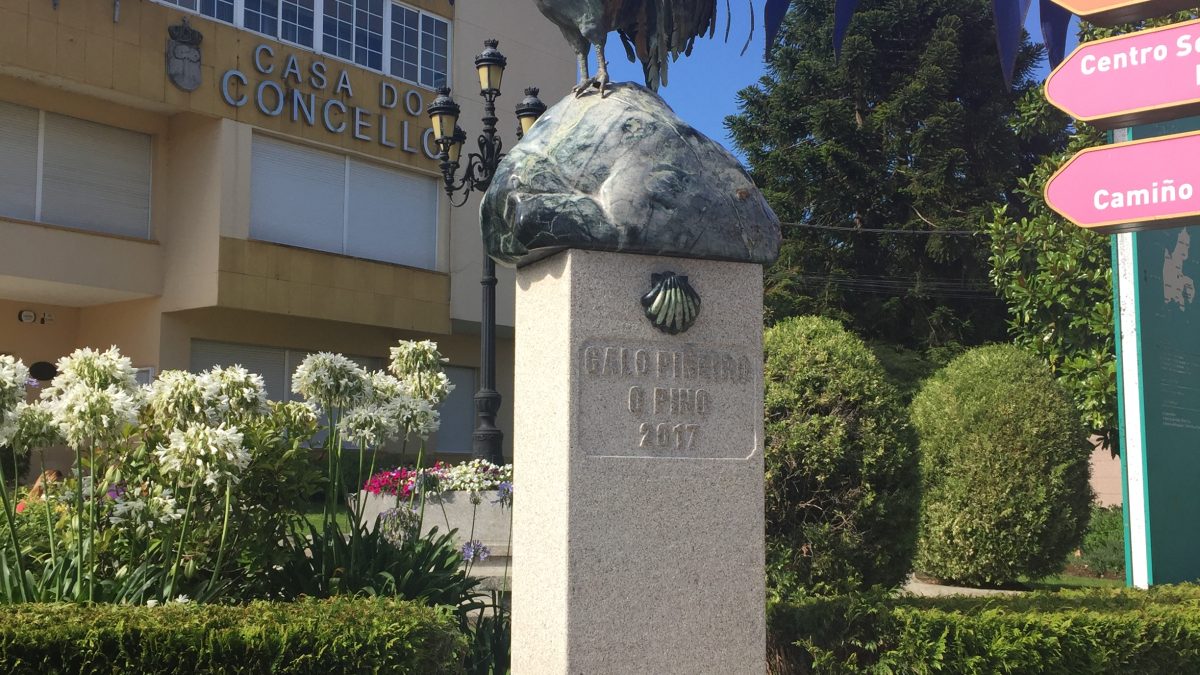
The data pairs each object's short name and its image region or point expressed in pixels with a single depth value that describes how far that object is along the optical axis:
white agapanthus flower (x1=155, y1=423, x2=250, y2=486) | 5.05
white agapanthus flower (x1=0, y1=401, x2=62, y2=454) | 5.20
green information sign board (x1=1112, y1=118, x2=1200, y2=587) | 9.29
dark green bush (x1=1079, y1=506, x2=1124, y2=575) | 15.84
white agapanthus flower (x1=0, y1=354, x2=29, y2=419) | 4.97
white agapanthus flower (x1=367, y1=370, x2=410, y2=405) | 6.55
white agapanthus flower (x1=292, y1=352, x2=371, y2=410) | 6.05
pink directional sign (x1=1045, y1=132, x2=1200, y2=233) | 6.07
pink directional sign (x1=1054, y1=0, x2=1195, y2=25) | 6.70
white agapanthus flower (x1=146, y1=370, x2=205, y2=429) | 5.40
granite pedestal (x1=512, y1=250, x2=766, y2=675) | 4.86
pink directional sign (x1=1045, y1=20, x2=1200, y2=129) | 6.15
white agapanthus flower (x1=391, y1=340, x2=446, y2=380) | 6.80
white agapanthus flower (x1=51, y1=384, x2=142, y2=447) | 4.96
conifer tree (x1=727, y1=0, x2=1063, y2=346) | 24.12
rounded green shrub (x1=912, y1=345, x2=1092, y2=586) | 12.60
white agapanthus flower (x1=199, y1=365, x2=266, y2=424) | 5.58
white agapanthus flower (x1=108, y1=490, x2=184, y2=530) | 5.28
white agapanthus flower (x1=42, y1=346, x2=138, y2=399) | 5.23
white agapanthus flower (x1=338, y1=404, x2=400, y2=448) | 6.23
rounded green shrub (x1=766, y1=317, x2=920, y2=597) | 8.16
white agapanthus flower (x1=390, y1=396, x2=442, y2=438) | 6.38
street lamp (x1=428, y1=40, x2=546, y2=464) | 13.02
